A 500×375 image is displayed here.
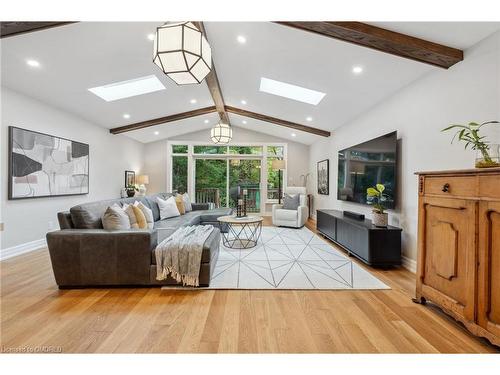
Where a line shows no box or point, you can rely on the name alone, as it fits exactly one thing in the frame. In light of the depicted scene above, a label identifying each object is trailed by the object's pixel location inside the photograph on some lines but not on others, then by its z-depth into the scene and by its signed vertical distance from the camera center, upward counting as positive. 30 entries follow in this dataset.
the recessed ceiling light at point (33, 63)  3.18 +1.62
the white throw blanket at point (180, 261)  2.55 -0.80
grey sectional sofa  2.52 -0.76
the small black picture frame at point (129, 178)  7.04 +0.23
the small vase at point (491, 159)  1.78 +0.24
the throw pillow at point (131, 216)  3.21 -0.41
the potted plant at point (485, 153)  1.79 +0.31
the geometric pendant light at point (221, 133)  5.49 +1.22
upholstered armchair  5.95 -0.71
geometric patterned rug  2.71 -1.07
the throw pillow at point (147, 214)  3.66 -0.43
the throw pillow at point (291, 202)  6.31 -0.39
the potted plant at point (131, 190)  6.91 -0.13
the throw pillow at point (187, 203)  5.61 -0.40
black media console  3.23 -0.76
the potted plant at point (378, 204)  3.38 -0.24
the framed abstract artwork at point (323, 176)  6.40 +0.31
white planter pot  3.38 -0.44
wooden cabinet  1.61 -0.44
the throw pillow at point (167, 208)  4.75 -0.45
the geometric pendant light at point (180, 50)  1.96 +1.14
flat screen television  3.48 +0.32
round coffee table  4.11 -1.02
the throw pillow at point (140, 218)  3.30 -0.45
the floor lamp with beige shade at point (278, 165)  7.37 +0.68
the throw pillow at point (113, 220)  2.74 -0.39
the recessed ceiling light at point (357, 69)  3.26 +1.62
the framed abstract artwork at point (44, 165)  3.67 +0.34
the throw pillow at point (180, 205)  5.29 -0.41
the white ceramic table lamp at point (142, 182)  7.34 +0.12
